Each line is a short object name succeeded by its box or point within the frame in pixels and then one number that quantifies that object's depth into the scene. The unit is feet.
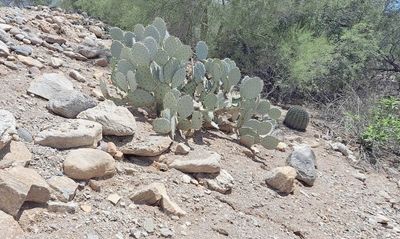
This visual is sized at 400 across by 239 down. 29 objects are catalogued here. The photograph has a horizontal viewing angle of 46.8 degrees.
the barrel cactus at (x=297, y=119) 19.20
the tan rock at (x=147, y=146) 10.08
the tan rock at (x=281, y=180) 11.42
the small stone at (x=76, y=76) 14.11
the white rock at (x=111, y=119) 10.22
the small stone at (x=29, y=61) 13.25
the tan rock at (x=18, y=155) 7.79
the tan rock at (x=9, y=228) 6.50
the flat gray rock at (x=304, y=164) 12.64
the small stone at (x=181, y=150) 11.03
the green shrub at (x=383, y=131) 17.78
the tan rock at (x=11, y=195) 6.86
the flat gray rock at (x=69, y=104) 10.54
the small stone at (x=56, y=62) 14.13
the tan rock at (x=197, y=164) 10.24
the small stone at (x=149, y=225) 7.92
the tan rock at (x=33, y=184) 7.25
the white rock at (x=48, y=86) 11.37
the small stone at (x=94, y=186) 8.46
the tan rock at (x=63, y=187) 7.81
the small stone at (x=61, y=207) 7.50
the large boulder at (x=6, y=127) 7.77
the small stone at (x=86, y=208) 7.82
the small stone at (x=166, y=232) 7.95
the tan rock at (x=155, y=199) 8.57
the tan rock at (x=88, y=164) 8.41
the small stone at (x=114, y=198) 8.28
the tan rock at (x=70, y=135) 8.99
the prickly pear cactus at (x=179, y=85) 12.07
